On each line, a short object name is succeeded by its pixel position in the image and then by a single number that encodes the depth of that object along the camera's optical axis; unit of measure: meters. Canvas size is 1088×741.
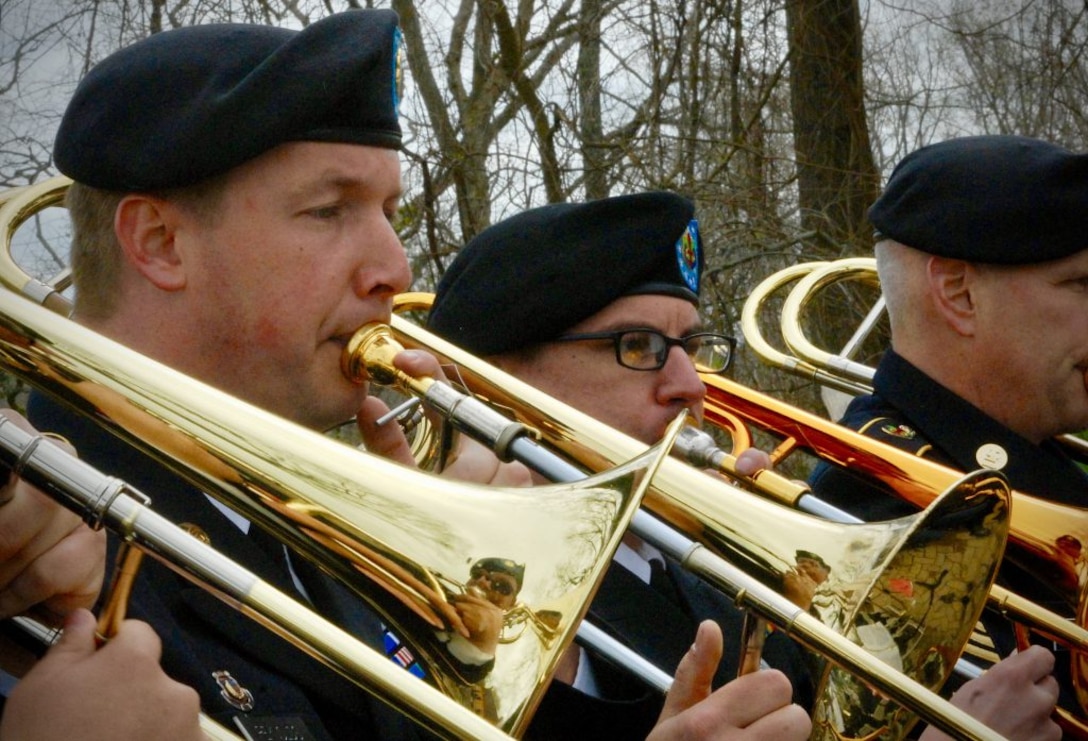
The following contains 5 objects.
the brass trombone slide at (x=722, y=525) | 1.96
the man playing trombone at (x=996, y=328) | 3.43
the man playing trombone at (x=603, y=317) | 2.90
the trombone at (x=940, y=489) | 2.86
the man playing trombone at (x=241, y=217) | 2.19
